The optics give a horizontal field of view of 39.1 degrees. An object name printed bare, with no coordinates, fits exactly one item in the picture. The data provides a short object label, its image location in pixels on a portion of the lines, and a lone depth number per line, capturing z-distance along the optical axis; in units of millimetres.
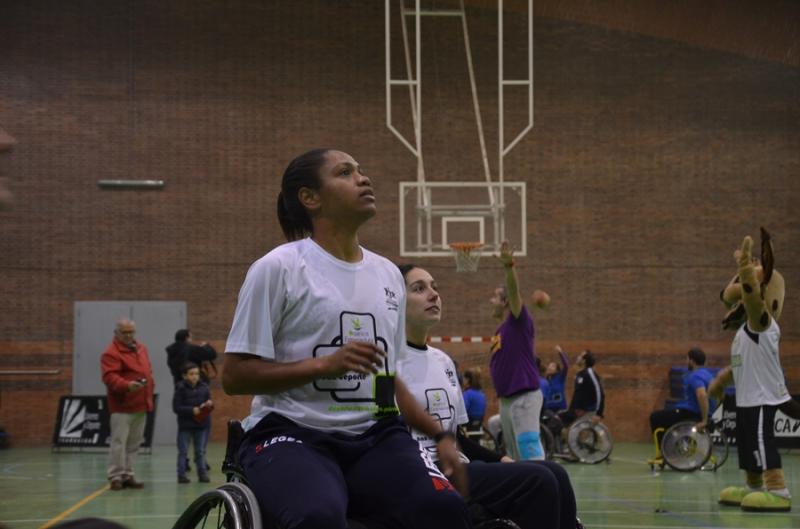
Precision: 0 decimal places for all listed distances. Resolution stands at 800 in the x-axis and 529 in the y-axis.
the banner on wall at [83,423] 18422
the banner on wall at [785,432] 16969
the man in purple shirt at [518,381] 8922
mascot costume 9242
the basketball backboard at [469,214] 16750
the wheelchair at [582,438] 15617
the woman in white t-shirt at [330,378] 3379
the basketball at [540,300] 8977
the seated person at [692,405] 14305
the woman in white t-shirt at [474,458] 4336
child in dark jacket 12422
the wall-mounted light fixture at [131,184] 20812
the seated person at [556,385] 17625
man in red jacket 11805
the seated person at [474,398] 15852
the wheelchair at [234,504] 3289
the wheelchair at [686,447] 14242
